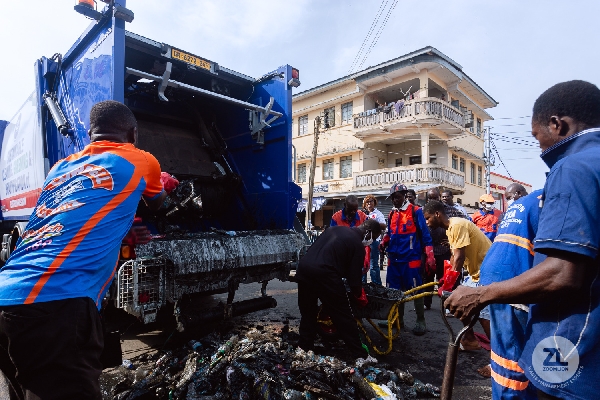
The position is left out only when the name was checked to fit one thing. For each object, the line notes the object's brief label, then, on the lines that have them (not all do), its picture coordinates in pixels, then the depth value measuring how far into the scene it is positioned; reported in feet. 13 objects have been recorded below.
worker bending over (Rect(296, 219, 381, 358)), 9.93
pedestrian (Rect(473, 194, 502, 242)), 16.42
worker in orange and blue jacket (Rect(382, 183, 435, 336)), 13.39
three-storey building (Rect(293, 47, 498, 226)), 52.95
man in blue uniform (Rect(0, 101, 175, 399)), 4.05
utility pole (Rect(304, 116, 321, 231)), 48.26
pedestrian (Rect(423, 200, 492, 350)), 9.75
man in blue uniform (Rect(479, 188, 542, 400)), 4.93
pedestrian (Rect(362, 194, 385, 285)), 19.37
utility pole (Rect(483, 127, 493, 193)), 58.03
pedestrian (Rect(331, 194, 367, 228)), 15.33
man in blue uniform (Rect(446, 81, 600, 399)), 3.28
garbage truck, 9.24
